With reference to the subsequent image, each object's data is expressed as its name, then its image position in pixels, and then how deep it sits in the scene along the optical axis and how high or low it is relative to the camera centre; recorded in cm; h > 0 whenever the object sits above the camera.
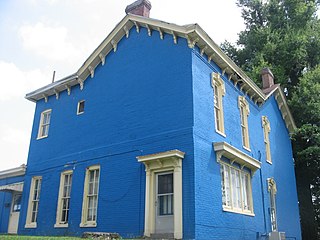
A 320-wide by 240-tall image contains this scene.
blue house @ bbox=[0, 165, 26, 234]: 1770 +208
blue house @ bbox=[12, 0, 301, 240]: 1181 +372
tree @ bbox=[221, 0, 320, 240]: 2302 +1379
